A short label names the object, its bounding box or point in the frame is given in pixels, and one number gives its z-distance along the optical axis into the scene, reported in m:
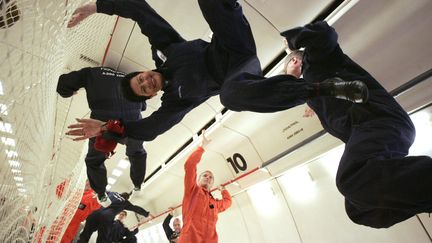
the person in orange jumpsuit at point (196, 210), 3.87
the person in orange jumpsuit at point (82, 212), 5.12
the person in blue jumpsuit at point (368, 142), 1.19
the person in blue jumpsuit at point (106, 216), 5.08
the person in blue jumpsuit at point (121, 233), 6.21
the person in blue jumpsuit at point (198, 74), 1.67
